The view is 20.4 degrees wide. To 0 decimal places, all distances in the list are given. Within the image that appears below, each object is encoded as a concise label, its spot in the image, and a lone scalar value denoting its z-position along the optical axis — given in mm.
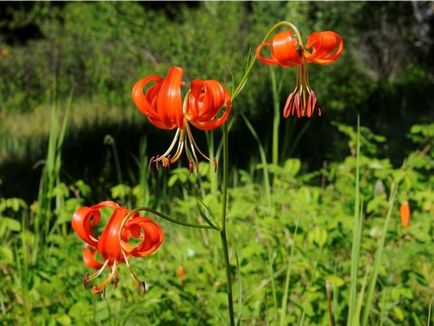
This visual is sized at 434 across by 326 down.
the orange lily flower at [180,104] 576
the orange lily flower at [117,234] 566
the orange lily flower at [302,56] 593
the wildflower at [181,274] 912
